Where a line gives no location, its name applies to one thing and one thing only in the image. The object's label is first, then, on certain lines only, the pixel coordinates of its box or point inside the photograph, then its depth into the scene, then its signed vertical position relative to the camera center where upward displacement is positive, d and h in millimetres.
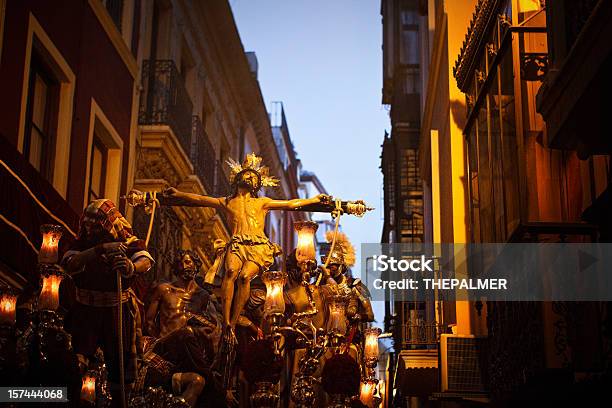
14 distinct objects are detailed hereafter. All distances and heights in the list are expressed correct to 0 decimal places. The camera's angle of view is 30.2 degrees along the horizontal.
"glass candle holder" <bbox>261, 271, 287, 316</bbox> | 10887 +1192
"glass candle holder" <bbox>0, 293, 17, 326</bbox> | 10000 +930
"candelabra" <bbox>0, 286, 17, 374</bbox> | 9703 +831
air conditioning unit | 12453 +632
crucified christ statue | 11633 +2076
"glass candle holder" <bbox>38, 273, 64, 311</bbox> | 9719 +1043
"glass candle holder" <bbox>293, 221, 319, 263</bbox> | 11594 +1786
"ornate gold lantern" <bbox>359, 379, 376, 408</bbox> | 12555 +307
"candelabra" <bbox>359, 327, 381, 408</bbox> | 12719 +672
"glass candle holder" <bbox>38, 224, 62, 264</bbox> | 10031 +1511
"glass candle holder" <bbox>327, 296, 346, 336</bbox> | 11448 +1036
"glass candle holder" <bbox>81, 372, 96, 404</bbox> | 9766 +229
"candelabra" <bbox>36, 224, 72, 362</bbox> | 9648 +909
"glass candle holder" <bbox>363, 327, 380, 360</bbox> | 12750 +827
